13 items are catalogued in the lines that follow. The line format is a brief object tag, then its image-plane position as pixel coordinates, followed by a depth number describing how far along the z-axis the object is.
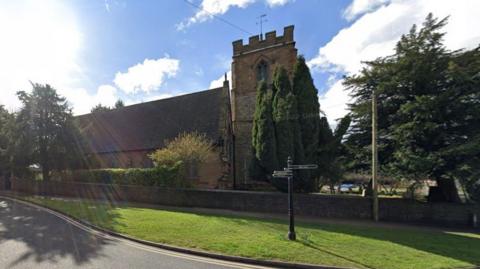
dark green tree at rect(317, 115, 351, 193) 16.45
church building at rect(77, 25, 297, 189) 24.12
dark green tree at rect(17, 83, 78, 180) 23.23
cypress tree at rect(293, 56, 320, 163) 17.27
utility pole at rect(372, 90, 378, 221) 13.27
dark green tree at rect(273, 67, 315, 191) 17.09
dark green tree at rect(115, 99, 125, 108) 63.94
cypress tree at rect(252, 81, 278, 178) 17.44
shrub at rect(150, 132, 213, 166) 18.59
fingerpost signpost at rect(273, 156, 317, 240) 9.27
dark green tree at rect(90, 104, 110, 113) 57.67
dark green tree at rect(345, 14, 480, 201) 12.52
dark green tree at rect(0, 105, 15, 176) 24.23
